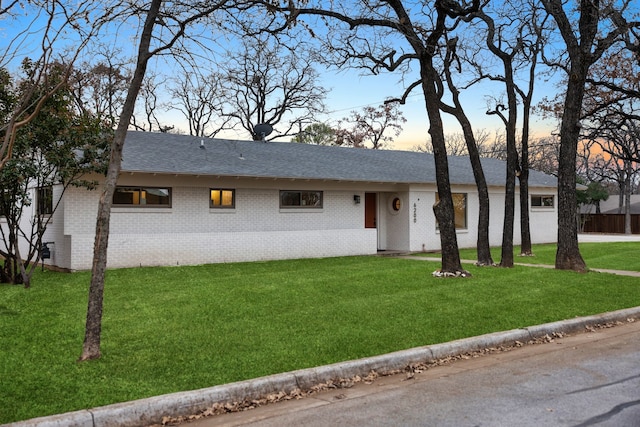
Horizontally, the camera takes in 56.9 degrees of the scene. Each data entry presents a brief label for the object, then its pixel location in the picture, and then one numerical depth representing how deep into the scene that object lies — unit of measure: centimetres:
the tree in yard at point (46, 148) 1319
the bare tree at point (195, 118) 4191
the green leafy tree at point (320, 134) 4703
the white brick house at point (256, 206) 1738
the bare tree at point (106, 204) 692
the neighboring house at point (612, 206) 5636
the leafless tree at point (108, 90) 3500
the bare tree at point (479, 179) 1761
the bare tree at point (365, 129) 4966
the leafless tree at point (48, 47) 512
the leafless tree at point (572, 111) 1598
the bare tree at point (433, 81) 1434
